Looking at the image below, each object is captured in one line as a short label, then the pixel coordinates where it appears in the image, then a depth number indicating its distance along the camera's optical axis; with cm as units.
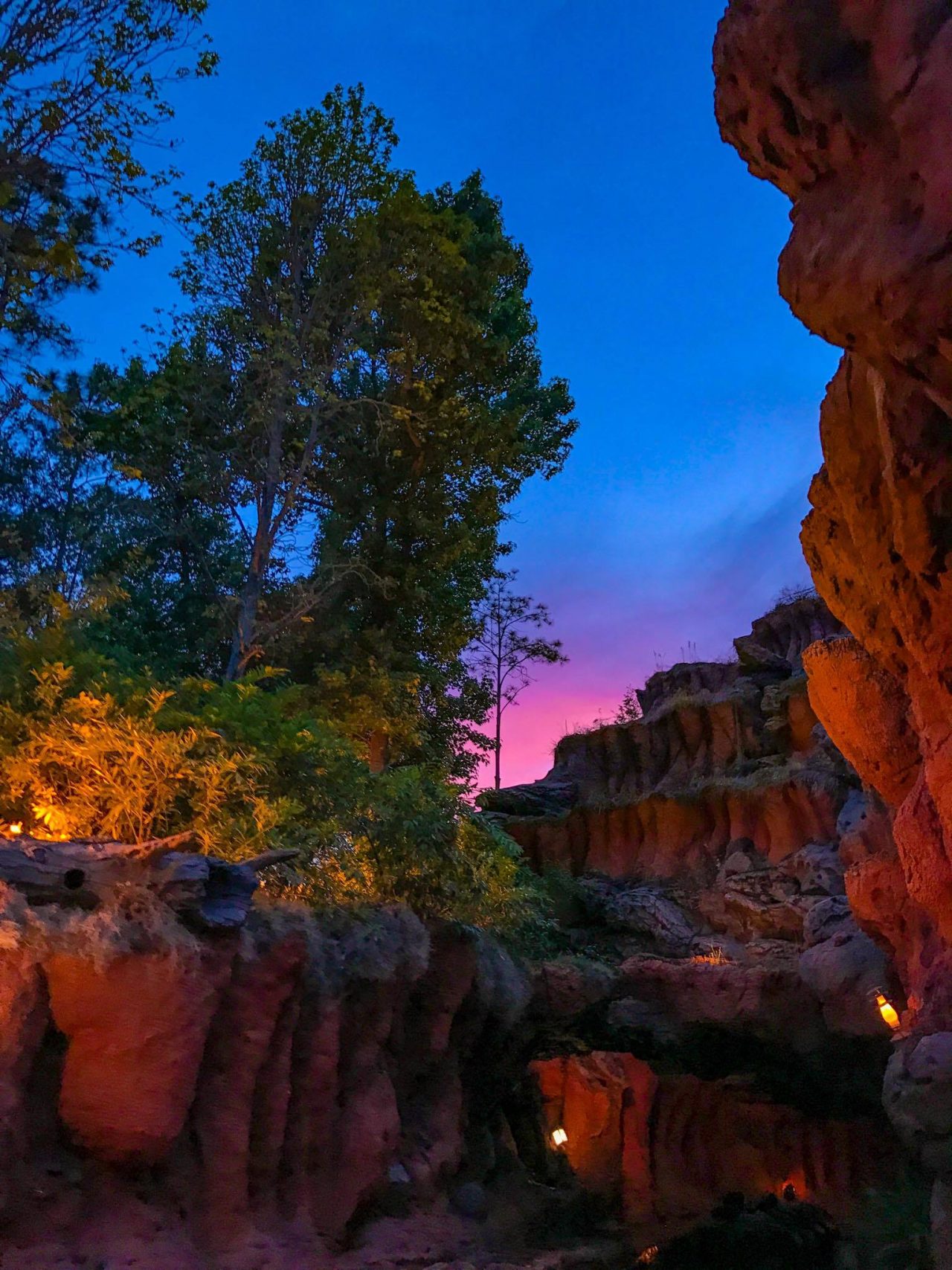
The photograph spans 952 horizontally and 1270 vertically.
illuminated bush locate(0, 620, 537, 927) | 733
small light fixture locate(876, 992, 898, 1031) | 1083
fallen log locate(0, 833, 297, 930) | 588
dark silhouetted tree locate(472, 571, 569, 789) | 3309
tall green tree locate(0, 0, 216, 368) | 647
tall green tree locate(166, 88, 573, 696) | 1363
